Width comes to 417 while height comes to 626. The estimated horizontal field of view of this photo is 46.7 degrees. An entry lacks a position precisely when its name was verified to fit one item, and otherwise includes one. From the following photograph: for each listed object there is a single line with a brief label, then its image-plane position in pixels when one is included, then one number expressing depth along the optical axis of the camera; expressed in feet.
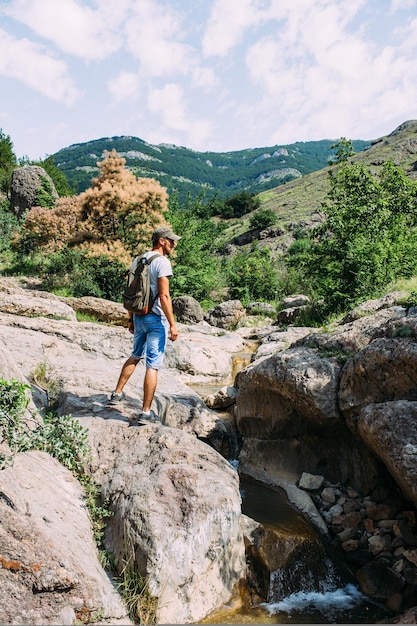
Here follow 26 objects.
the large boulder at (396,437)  15.56
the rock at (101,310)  46.24
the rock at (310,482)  20.58
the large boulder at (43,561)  10.28
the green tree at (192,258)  66.33
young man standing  16.94
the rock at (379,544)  16.88
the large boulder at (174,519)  12.47
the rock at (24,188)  97.81
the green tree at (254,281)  81.71
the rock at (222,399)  29.86
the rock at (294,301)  67.36
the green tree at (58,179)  133.69
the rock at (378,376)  18.29
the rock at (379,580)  15.31
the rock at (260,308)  70.64
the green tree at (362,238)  39.27
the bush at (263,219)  145.79
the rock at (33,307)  38.04
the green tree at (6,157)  128.37
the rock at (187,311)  60.23
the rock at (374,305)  25.91
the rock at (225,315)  63.82
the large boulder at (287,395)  20.71
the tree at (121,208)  55.72
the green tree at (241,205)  185.98
